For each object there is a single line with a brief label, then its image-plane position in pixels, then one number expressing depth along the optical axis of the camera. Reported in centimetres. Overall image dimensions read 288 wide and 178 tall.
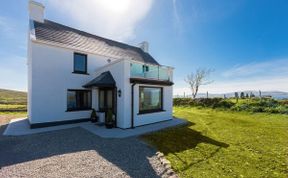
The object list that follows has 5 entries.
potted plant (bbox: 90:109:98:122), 1062
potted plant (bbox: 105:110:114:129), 865
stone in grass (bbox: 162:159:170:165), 416
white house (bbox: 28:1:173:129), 880
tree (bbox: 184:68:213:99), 3750
